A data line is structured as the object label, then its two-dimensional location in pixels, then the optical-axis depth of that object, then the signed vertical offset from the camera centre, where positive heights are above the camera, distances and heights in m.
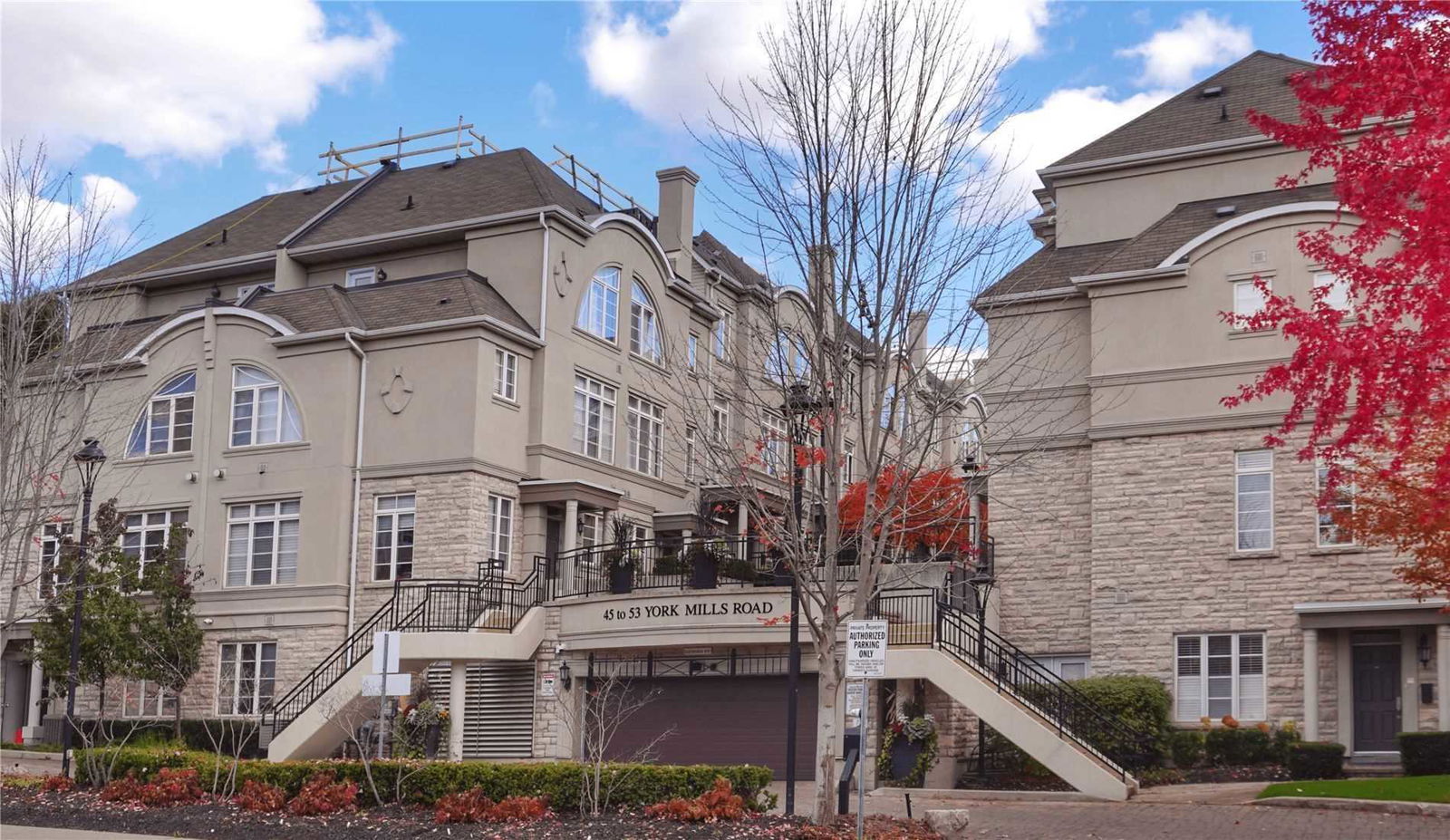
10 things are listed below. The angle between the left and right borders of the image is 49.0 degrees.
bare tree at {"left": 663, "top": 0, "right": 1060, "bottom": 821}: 17.52 +3.06
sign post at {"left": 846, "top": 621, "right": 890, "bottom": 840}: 15.79 -0.52
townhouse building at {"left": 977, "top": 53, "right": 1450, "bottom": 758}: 25.61 +2.08
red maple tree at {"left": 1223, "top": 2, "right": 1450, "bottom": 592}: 13.92 +3.65
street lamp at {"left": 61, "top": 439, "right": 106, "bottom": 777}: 23.84 +0.17
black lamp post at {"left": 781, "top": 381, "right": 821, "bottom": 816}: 17.92 +0.16
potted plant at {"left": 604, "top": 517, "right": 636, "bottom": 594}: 28.47 +0.50
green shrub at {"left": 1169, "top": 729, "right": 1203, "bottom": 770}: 25.19 -2.20
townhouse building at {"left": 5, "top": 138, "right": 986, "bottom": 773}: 28.88 +2.61
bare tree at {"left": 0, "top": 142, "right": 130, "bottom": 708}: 24.25 +3.30
